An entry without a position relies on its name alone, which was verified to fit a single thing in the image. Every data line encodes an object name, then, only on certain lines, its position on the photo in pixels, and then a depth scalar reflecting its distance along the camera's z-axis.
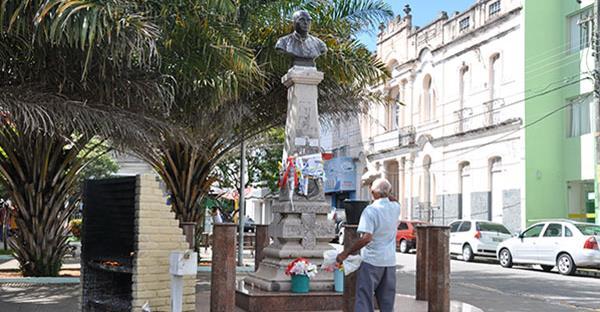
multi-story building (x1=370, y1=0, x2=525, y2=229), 26.66
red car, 27.34
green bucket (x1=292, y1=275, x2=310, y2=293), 9.22
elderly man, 6.98
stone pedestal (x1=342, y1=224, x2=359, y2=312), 7.41
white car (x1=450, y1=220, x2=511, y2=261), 22.92
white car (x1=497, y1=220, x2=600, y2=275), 17.67
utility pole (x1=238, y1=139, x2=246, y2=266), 18.44
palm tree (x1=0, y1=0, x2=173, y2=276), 7.54
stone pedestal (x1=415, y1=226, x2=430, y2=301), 9.49
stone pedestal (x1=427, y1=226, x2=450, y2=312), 8.62
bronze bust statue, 10.38
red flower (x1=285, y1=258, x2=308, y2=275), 9.14
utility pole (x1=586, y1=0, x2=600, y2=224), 20.33
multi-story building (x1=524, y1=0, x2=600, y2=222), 25.59
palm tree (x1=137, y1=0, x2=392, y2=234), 10.70
